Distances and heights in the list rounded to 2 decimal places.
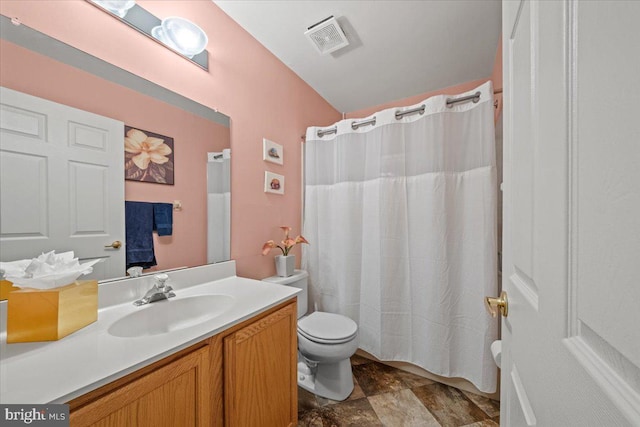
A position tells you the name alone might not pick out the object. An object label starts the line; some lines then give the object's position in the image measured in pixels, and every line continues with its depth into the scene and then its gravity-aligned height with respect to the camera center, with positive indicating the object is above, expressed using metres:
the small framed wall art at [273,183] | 1.78 +0.23
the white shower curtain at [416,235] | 1.47 -0.17
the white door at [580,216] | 0.22 +0.00
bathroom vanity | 0.55 -0.44
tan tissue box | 0.67 -0.30
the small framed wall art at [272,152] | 1.76 +0.47
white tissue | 0.71 -0.19
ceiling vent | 1.52 +1.20
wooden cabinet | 0.58 -0.55
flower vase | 1.78 -0.41
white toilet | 1.43 -0.86
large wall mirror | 0.79 +0.24
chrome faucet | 1.02 -0.36
